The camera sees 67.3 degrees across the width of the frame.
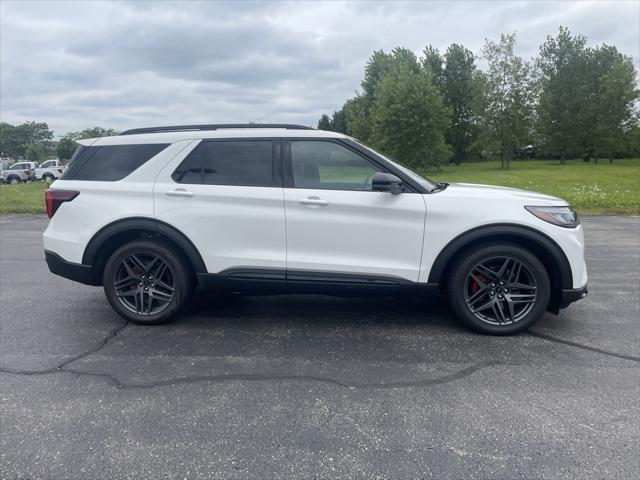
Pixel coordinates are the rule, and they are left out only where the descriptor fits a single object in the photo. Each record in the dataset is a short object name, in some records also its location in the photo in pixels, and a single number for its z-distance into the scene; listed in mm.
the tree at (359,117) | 55531
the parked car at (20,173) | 39188
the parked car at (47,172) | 39656
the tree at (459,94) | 58634
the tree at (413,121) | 41688
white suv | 4039
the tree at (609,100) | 50688
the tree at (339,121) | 87712
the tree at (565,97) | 53969
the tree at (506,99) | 47469
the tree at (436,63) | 59109
